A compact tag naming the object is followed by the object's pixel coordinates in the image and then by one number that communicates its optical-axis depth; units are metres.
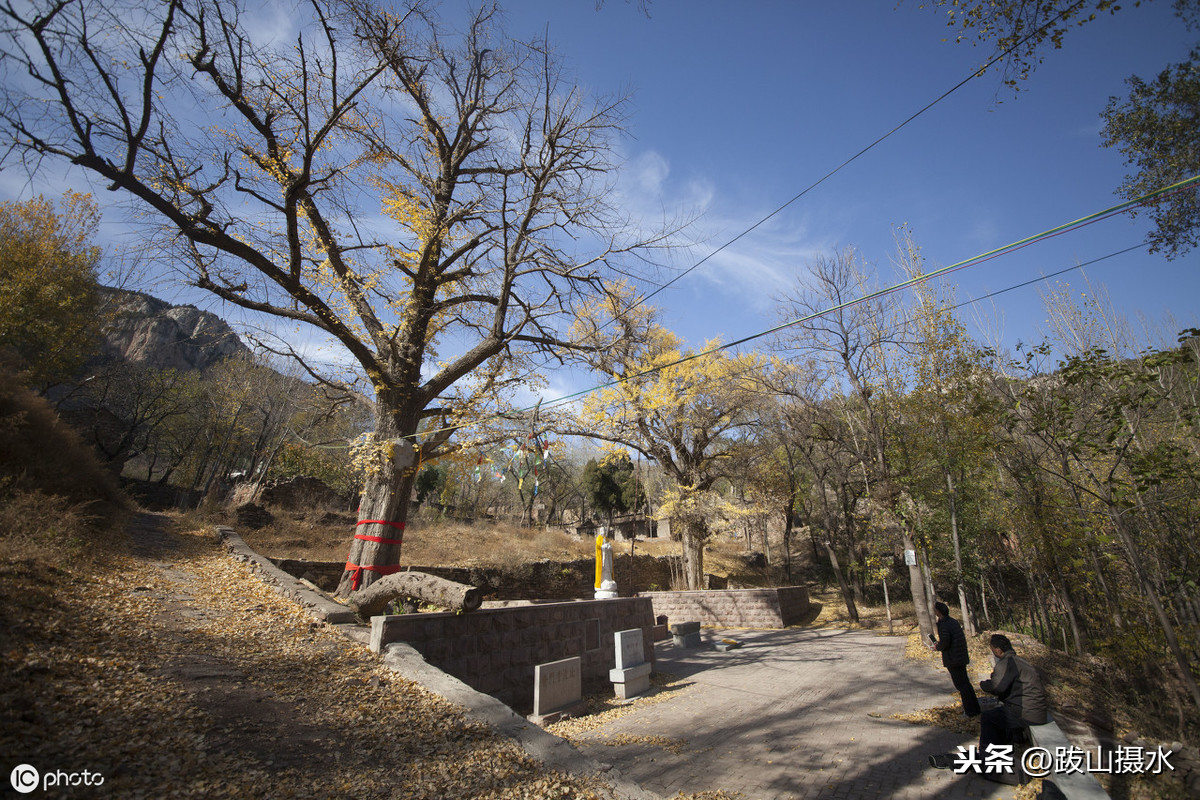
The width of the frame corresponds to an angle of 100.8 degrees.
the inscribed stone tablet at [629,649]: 9.64
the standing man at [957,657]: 6.70
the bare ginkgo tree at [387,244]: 7.15
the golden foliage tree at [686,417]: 17.81
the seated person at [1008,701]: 4.71
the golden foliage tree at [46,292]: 15.52
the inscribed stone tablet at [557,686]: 7.62
